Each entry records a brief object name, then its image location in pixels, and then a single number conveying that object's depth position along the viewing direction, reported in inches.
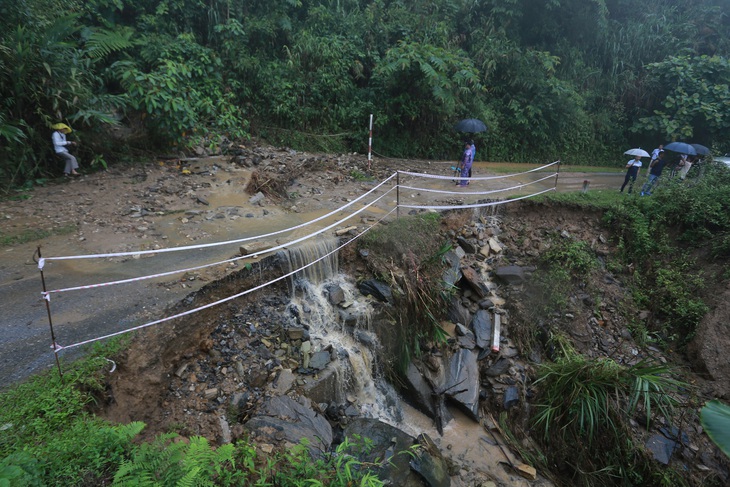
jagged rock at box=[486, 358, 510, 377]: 278.5
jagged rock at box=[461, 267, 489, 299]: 316.2
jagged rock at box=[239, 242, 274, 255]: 245.4
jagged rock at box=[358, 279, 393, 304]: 268.4
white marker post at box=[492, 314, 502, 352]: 290.2
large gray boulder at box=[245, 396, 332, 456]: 176.9
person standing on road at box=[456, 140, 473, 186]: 405.1
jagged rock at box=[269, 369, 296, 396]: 207.2
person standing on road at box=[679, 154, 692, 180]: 413.7
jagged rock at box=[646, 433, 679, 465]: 225.4
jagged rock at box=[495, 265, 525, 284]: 330.0
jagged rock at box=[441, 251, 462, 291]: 299.5
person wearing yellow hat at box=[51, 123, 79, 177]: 311.6
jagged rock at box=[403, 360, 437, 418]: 256.4
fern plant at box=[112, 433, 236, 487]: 110.0
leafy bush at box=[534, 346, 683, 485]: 220.5
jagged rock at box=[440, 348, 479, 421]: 258.4
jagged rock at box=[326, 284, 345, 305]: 261.0
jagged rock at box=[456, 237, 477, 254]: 345.1
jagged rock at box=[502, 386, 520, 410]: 263.9
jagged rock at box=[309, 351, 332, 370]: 228.7
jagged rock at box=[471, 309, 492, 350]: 291.4
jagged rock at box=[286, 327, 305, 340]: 236.7
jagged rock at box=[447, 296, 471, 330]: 297.4
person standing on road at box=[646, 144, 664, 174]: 420.8
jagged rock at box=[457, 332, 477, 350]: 284.0
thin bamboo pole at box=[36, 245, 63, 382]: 151.4
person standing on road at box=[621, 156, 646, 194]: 419.7
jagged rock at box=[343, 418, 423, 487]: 187.3
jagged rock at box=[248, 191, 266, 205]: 333.7
